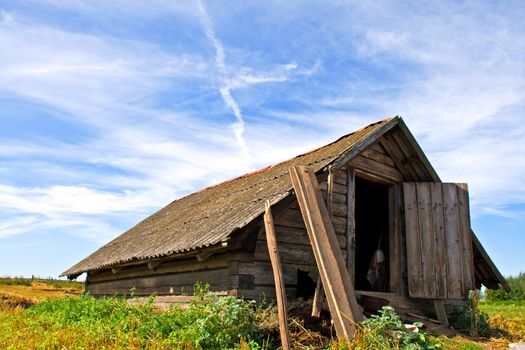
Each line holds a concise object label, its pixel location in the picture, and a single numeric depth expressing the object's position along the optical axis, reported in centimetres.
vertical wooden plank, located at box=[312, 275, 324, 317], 823
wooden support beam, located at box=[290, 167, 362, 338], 715
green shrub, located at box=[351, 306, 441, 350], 659
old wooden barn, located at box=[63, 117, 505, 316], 891
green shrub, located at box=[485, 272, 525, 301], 2825
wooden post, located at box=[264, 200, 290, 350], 700
